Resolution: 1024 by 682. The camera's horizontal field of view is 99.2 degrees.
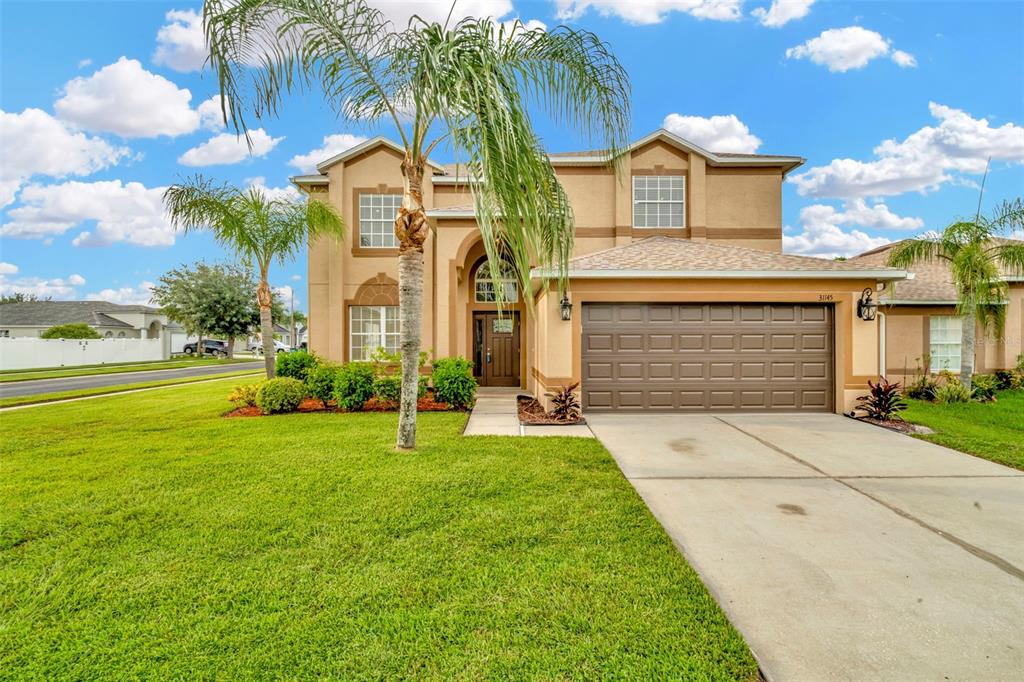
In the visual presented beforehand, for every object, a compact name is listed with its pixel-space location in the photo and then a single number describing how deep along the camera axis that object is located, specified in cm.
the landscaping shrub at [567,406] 877
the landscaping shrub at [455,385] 1021
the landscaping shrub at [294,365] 1234
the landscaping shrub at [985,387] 1143
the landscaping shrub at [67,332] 2900
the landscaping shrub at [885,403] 877
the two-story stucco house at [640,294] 941
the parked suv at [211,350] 4162
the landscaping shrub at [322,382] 1027
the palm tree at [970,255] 1080
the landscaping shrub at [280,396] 996
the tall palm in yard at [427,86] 407
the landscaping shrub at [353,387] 1004
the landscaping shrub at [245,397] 1082
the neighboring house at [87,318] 3659
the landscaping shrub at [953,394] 1126
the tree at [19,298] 5922
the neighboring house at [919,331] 1305
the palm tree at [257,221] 1100
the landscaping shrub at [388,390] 1011
